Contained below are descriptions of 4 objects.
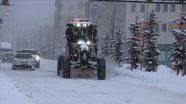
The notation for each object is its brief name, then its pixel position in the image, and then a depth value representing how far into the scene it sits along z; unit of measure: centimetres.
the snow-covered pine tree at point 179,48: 2908
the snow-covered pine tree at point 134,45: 3519
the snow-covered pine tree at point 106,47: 4775
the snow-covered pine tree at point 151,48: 3297
